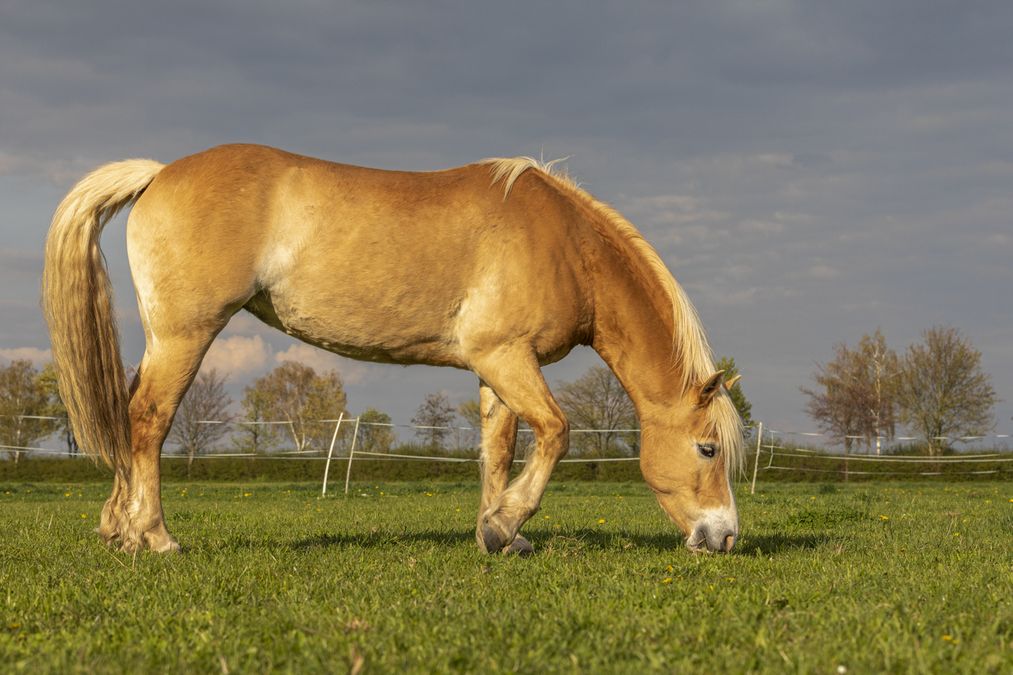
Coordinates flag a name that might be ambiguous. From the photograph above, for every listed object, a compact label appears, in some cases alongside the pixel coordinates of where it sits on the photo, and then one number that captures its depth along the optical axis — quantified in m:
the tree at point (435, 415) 50.12
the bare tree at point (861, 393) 48.81
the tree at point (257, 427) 45.00
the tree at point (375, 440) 29.34
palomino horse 5.63
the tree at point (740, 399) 42.59
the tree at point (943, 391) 44.84
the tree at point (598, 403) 46.16
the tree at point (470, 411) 58.47
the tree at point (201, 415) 37.31
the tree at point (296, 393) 56.83
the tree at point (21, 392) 53.02
